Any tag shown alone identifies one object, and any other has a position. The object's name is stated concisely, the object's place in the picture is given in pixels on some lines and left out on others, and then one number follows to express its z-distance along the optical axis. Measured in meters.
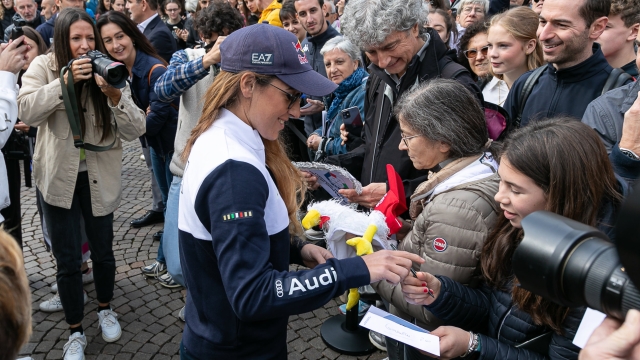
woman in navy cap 1.61
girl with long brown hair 1.85
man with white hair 3.05
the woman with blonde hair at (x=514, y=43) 3.77
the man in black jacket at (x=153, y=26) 6.44
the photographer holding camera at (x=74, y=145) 3.43
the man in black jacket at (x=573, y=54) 2.98
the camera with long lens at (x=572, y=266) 1.03
